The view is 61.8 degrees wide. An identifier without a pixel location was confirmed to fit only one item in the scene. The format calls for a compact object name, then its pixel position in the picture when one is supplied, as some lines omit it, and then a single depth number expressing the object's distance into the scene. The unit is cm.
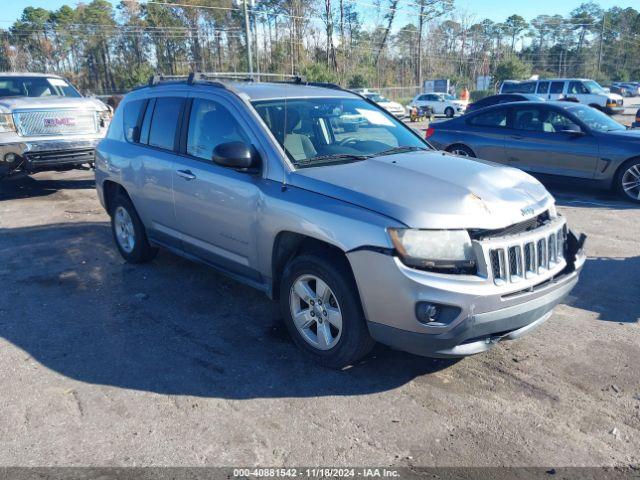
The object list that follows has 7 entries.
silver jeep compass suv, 316
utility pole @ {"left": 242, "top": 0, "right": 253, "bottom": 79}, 3082
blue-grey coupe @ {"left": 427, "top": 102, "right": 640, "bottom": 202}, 866
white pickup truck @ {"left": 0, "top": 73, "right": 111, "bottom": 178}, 949
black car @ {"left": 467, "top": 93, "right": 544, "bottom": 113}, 1914
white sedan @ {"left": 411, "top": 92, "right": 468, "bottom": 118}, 3497
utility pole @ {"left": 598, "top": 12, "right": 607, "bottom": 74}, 8490
